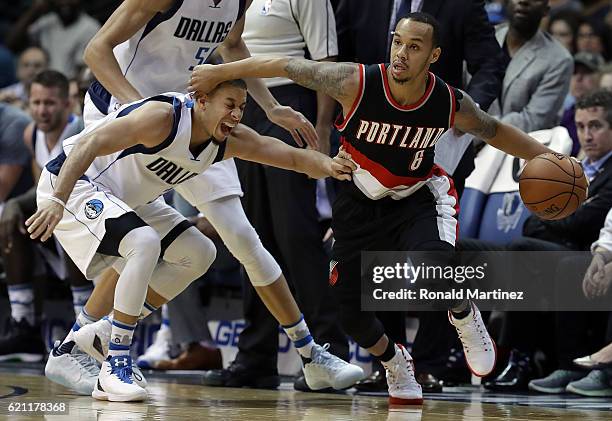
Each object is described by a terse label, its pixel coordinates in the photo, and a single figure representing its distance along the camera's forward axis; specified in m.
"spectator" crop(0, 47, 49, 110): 22.80
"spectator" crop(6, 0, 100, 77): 25.34
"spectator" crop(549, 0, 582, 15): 22.46
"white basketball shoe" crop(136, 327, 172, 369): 16.91
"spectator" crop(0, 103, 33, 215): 19.34
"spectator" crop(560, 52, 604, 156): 18.23
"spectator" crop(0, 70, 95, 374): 18.08
